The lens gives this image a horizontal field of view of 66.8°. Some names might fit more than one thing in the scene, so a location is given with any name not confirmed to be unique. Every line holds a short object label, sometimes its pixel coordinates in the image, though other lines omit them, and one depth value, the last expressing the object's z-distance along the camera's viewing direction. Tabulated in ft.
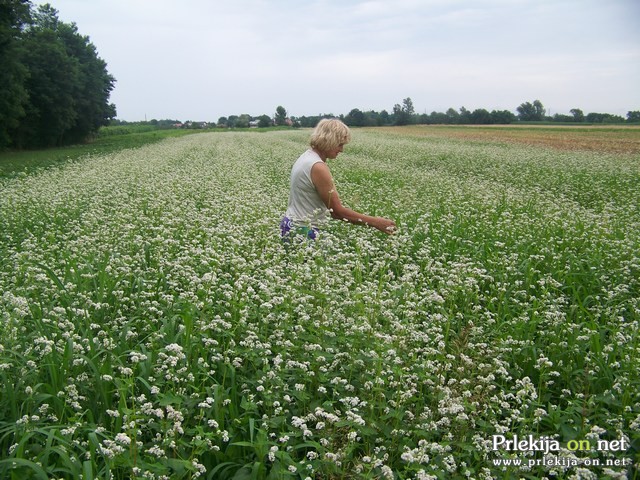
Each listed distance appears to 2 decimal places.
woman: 20.57
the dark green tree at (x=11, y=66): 98.37
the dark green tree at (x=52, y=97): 144.15
